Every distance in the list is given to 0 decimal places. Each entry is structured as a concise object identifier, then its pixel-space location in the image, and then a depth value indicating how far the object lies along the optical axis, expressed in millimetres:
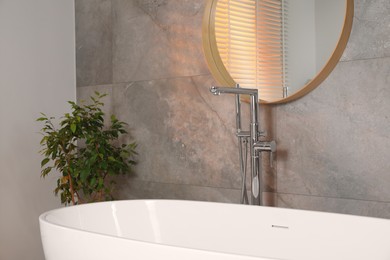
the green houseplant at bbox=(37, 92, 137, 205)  3002
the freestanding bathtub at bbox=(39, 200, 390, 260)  1708
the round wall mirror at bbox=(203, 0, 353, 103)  2334
